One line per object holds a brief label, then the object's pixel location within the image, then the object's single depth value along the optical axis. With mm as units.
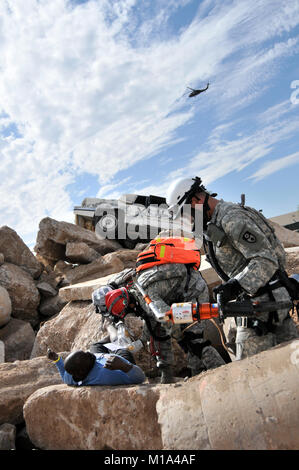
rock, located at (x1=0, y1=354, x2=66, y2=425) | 3082
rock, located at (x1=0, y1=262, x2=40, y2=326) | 7938
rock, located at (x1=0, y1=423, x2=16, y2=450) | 2674
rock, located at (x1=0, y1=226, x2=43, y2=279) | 9062
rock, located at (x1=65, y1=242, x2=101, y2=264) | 8930
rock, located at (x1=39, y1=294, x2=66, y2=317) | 8180
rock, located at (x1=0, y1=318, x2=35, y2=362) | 6516
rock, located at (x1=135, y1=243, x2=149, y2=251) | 9539
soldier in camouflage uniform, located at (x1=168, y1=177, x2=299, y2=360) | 2400
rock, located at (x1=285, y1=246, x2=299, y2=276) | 5045
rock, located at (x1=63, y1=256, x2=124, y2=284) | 8273
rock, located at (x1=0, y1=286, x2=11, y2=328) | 6852
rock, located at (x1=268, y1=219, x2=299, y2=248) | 6840
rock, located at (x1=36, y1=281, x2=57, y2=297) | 8508
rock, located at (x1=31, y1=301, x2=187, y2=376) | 4363
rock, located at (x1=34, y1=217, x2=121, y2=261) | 9328
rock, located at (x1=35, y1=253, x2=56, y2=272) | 10227
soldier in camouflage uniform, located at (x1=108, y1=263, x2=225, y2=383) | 3609
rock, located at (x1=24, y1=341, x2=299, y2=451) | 1884
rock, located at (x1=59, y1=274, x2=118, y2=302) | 5739
